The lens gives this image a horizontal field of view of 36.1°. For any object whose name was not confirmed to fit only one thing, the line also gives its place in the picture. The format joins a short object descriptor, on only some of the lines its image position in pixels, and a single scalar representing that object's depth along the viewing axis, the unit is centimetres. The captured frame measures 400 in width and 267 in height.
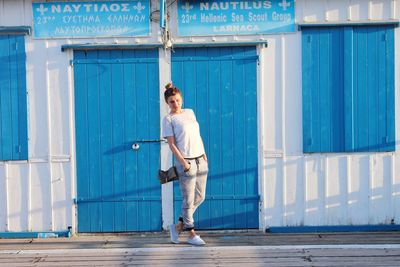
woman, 628
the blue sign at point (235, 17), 698
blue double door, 701
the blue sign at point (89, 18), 697
